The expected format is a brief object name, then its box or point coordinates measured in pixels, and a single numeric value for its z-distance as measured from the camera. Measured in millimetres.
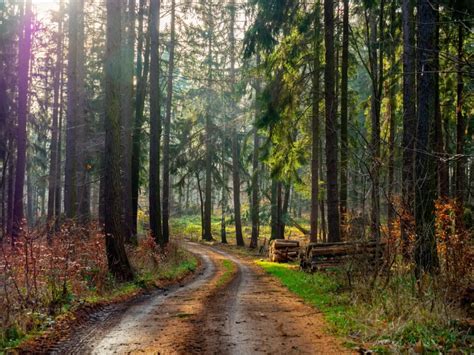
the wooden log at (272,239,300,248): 22250
